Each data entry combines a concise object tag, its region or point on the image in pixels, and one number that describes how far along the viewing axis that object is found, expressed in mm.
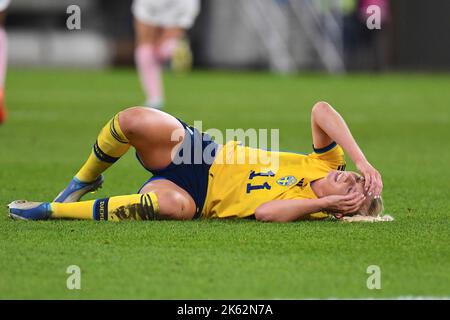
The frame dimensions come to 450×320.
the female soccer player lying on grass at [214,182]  6297
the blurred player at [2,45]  12469
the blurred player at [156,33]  14992
